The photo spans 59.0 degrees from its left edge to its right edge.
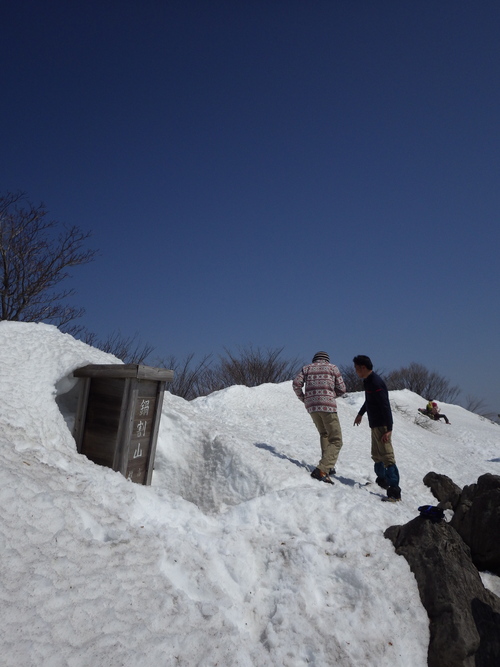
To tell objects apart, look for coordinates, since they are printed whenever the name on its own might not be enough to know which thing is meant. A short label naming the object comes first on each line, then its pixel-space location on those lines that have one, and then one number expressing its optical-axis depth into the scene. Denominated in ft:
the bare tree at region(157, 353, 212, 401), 63.31
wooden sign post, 15.33
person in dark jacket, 19.15
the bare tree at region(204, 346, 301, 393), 72.02
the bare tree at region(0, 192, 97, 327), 45.44
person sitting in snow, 63.16
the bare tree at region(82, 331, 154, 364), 54.02
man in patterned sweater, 19.86
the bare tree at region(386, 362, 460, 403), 118.21
